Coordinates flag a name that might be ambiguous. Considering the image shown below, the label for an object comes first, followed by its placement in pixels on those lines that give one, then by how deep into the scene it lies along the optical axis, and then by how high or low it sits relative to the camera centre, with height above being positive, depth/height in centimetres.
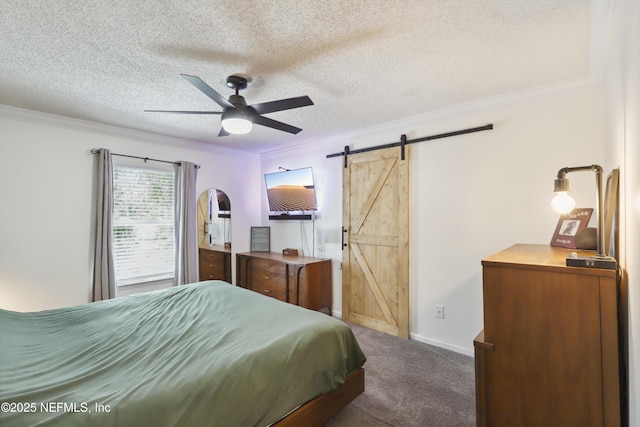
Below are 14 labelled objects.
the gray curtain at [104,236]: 333 -20
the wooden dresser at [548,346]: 119 -56
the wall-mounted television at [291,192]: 419 +41
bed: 118 -73
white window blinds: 367 -7
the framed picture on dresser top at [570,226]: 200 -4
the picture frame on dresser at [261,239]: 489 -33
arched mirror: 477 -27
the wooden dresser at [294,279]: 375 -82
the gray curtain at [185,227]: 398 -11
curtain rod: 340 +80
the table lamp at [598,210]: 121 +6
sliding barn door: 334 -26
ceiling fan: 204 +83
